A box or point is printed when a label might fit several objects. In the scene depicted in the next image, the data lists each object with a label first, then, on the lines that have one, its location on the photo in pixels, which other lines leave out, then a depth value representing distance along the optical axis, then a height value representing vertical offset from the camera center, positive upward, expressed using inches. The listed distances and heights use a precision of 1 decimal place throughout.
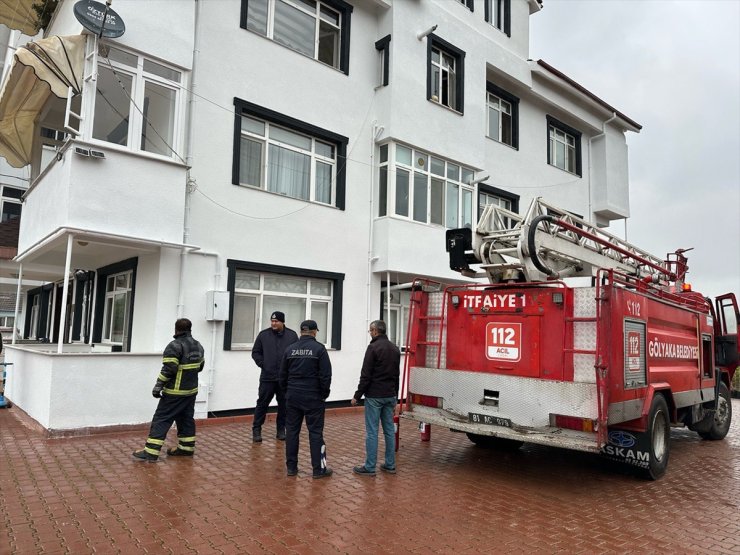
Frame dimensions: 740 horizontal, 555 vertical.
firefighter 265.4 -27.9
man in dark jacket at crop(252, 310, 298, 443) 319.3 -15.0
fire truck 240.1 -2.1
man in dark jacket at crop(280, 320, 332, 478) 246.7 -26.7
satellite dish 314.0 +180.8
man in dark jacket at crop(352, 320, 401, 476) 257.3 -23.8
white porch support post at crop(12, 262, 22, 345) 446.7 +28.4
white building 335.3 +120.8
